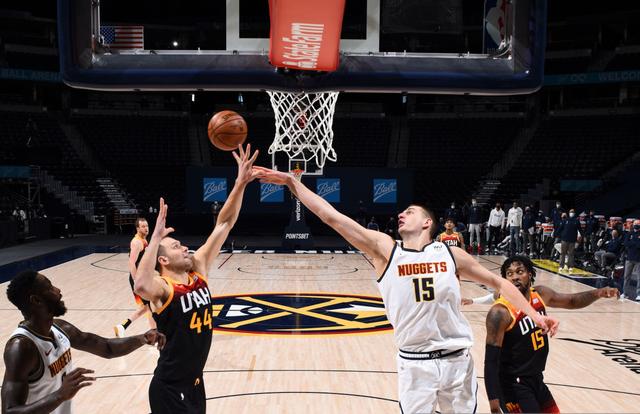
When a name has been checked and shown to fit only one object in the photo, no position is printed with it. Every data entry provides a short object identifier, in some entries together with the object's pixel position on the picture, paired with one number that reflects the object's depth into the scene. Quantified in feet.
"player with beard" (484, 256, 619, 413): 12.57
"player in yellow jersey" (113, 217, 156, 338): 24.66
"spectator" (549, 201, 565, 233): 57.62
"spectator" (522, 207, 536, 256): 59.31
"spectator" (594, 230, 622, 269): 45.14
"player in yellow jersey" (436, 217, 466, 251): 35.50
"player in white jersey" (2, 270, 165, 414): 8.92
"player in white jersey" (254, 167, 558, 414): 11.46
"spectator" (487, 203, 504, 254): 64.39
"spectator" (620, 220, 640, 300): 38.06
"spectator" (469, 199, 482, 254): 64.08
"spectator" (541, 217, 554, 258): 59.57
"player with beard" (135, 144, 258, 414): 11.46
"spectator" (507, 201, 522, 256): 59.57
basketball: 15.78
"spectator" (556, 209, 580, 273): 48.14
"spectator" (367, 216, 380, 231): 63.05
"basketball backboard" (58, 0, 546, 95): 15.48
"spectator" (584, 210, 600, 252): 55.36
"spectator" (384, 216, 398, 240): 73.69
